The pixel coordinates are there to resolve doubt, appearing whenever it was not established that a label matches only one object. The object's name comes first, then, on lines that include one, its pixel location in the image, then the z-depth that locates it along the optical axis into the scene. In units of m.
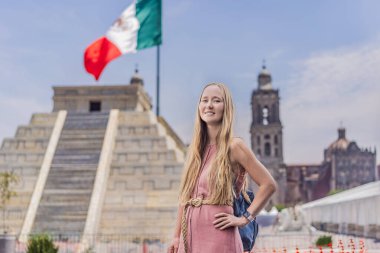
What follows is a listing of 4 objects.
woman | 3.57
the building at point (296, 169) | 97.75
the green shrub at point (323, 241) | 17.61
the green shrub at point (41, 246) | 14.37
